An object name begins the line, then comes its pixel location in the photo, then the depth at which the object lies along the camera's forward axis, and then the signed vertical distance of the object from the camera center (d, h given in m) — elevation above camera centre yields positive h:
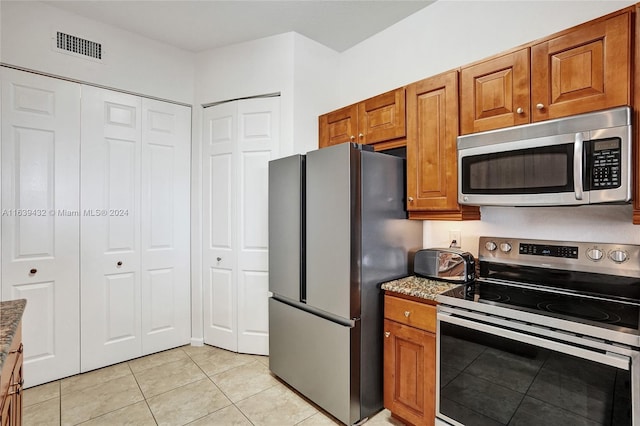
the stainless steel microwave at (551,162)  1.36 +0.24
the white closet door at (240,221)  2.95 -0.09
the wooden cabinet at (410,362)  1.77 -0.87
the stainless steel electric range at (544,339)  1.21 -0.53
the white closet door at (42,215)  2.37 -0.02
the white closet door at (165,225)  2.98 -0.13
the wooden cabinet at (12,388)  1.05 -0.64
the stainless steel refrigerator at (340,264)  1.93 -0.34
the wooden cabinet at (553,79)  1.40 +0.65
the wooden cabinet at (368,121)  2.23 +0.70
